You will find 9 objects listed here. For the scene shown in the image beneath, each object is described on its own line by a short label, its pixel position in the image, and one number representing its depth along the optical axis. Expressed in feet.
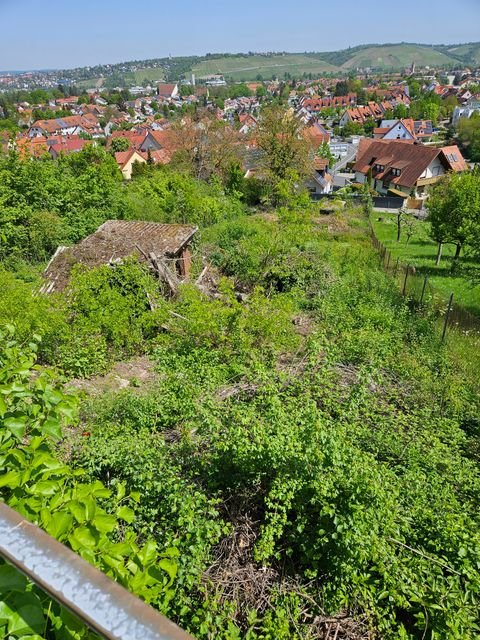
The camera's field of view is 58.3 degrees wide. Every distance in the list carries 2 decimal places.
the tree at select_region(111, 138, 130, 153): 184.48
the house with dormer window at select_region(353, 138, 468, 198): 123.03
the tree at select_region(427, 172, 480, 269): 58.47
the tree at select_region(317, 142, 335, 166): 164.96
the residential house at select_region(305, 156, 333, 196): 130.52
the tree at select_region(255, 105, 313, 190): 88.33
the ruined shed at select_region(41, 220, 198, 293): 38.61
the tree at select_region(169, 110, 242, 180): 92.22
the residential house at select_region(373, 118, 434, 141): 219.61
